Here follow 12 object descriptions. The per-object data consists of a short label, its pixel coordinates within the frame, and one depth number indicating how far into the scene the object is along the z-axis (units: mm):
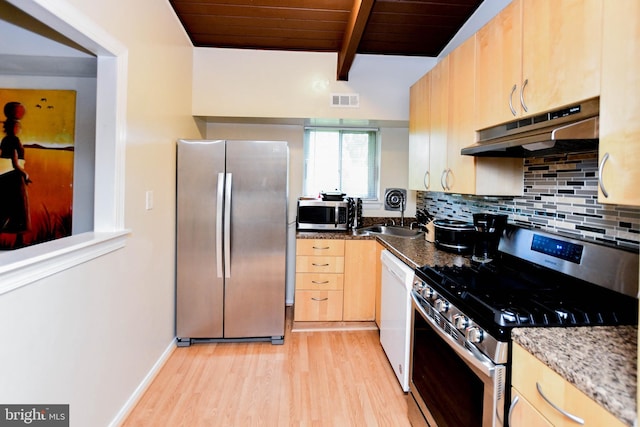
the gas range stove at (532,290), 1010
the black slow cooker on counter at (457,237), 2047
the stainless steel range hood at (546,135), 1054
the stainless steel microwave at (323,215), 2939
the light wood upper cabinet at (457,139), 1852
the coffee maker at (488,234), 1835
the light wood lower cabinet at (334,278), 2760
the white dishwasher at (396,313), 1845
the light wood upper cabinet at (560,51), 1034
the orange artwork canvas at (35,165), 2141
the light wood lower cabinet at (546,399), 708
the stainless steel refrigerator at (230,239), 2504
